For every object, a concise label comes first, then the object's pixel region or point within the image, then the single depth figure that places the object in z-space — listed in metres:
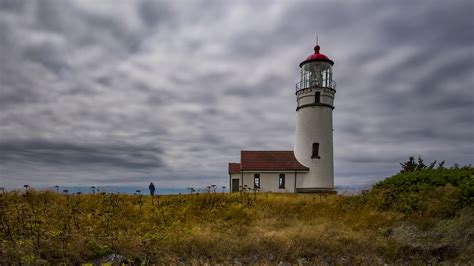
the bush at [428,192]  10.73
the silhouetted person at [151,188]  18.93
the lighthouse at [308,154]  24.00
